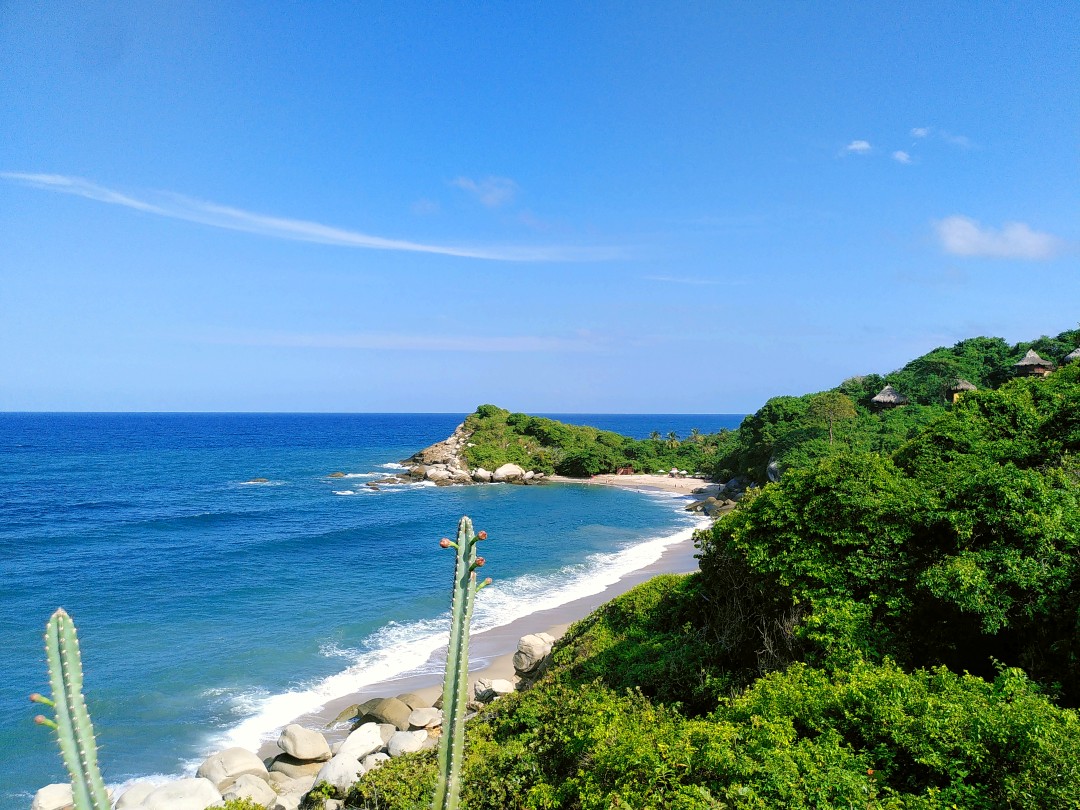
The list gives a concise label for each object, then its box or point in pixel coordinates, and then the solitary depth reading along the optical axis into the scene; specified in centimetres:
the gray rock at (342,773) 1205
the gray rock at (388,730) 1496
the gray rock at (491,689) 1623
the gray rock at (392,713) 1577
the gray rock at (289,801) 1194
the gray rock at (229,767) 1328
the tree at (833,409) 4338
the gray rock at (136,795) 1144
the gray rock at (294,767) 1402
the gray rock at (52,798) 1143
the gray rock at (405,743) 1343
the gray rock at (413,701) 1678
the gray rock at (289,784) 1323
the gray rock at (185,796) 1110
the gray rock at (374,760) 1258
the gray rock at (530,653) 1728
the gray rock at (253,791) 1230
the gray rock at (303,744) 1437
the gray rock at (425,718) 1555
